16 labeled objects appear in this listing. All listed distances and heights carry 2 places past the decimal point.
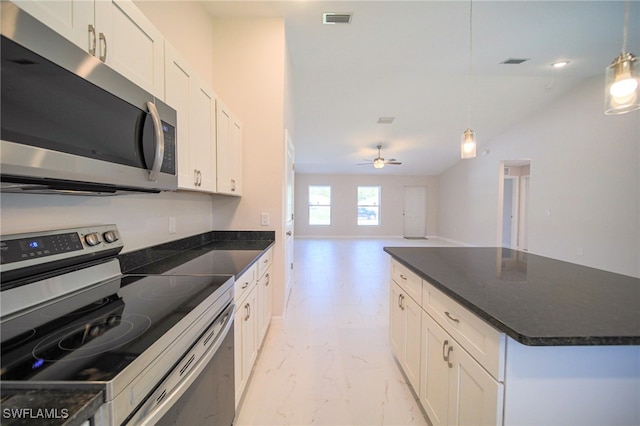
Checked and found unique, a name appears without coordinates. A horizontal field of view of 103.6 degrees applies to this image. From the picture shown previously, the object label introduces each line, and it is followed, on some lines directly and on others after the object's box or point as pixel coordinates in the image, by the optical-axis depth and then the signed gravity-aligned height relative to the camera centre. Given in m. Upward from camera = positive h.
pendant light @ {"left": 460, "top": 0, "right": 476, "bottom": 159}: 2.59 +0.69
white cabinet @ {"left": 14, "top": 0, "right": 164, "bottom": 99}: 0.79 +0.66
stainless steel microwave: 0.63 +0.27
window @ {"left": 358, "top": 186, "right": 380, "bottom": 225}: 9.70 +0.07
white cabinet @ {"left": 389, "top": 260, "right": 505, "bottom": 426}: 0.92 -0.70
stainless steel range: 0.58 -0.38
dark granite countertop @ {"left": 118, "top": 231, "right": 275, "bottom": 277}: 1.47 -0.37
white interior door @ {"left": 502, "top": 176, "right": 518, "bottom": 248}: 7.43 -0.04
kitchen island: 0.86 -0.51
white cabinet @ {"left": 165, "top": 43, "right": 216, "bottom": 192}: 1.46 +0.57
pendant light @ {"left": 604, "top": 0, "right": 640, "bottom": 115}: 1.68 +0.87
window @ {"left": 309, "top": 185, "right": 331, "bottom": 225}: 9.56 +0.06
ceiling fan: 6.21 +1.14
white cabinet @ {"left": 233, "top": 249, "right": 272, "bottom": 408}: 1.50 -0.80
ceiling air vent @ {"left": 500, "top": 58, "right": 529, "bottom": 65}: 3.60 +2.16
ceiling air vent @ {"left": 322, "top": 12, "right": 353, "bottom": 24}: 2.63 +2.02
